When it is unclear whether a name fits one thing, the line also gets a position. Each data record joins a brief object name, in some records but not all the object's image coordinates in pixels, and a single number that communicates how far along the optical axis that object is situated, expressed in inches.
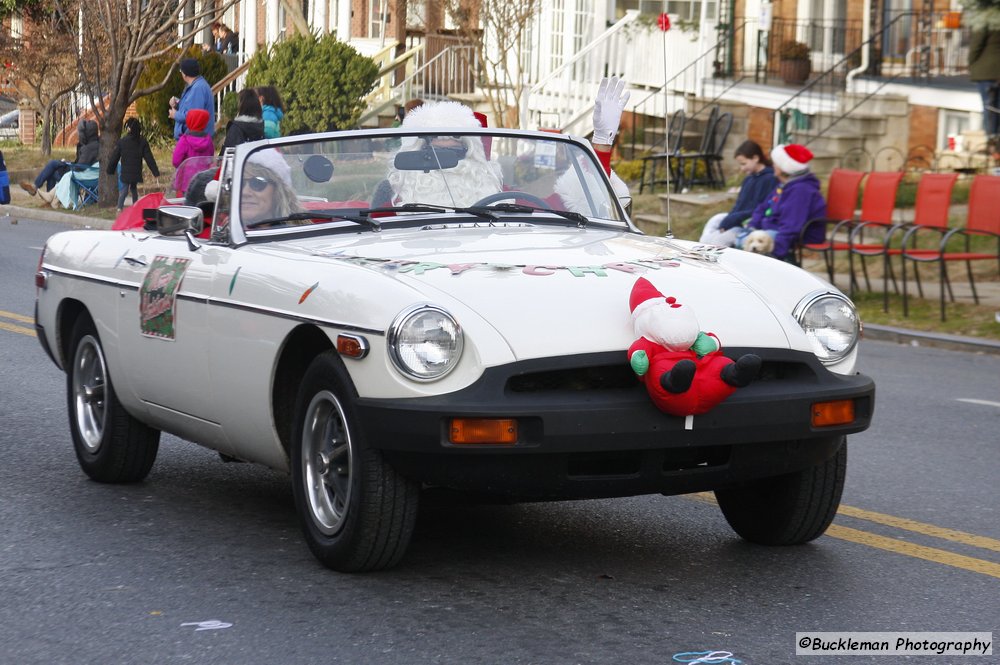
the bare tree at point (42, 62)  1403.8
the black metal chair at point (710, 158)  930.1
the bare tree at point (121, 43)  1002.7
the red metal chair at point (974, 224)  568.4
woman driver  246.4
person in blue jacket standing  789.7
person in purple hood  572.4
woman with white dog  593.3
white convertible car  193.0
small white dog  569.8
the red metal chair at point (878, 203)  597.3
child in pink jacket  662.5
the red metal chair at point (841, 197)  613.7
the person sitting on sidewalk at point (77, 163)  1075.9
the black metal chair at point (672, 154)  936.9
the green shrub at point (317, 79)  1206.3
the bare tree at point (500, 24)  1055.0
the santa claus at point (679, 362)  190.9
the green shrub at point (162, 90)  1273.4
